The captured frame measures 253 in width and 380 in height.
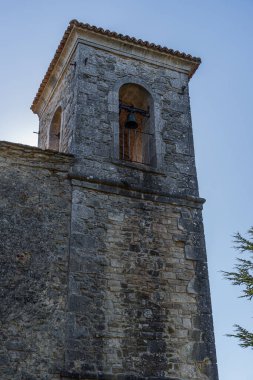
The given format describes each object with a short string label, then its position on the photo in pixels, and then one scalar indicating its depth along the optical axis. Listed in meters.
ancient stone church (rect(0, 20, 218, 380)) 6.72
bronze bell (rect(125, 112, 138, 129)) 9.06
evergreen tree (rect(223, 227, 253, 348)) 9.75
